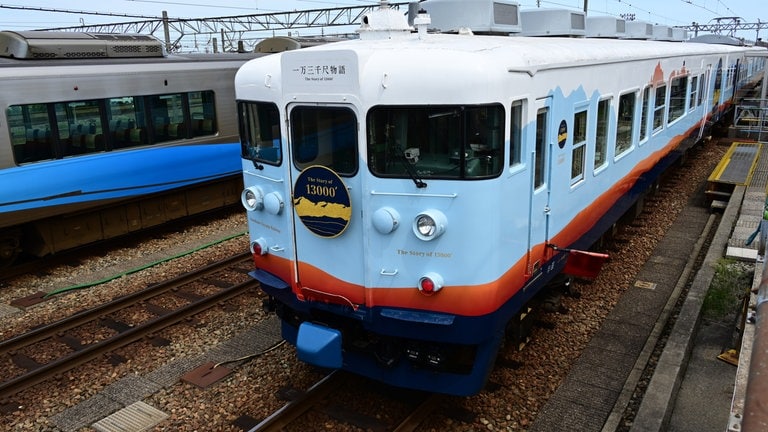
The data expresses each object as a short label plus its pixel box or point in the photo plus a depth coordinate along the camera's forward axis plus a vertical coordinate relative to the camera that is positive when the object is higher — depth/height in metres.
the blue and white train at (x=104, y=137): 9.23 -1.04
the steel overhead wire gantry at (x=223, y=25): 25.33 +1.92
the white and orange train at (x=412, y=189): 4.45 -0.93
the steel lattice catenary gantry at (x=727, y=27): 48.09 +2.19
